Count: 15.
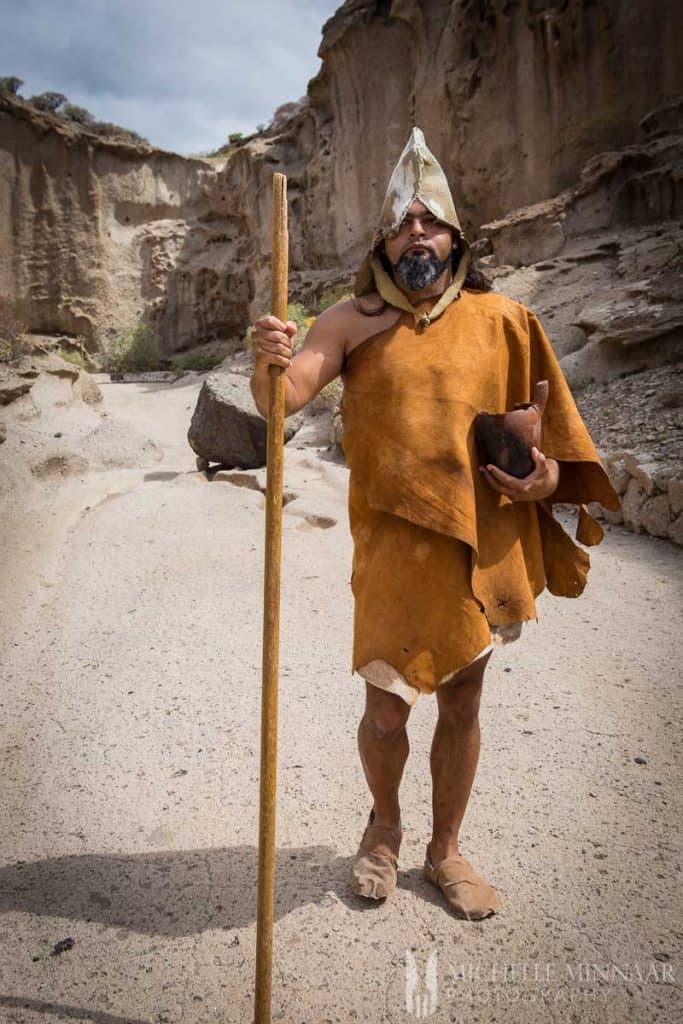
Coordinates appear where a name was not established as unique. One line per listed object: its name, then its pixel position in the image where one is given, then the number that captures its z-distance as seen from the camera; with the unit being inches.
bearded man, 63.6
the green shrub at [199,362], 766.5
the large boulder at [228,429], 263.0
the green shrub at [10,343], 336.2
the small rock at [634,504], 191.2
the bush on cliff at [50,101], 1004.4
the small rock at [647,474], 185.3
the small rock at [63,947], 67.2
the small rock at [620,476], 197.6
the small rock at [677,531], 177.5
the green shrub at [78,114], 1013.8
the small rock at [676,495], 175.9
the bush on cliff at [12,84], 917.8
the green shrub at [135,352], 820.6
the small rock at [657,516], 181.9
